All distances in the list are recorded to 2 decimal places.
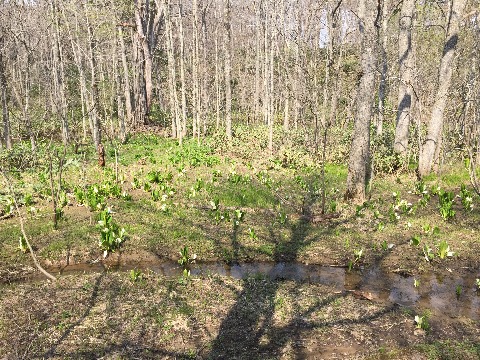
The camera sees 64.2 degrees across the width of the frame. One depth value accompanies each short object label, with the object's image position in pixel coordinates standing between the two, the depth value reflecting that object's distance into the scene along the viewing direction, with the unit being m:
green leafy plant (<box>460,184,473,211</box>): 10.19
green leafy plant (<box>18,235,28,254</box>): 7.99
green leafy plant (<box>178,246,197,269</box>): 8.04
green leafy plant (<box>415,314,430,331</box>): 5.51
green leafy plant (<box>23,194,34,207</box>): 10.22
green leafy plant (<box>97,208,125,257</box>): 8.26
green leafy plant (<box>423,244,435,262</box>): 7.95
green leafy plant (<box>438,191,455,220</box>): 9.81
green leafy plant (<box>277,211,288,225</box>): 10.10
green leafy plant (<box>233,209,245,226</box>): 9.85
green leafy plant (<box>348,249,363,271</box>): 7.95
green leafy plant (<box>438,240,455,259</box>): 8.05
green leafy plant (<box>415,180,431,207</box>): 10.80
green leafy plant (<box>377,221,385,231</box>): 9.59
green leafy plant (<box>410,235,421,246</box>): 8.48
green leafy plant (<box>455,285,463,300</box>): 6.71
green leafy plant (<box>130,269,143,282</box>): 6.83
